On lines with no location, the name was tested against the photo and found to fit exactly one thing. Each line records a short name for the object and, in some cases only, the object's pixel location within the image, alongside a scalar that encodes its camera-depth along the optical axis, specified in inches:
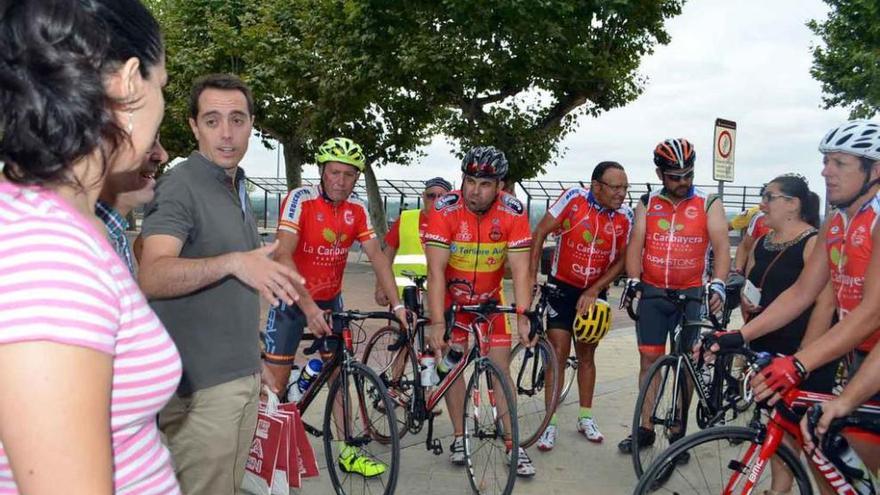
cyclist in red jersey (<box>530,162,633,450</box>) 221.1
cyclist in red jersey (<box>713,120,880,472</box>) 112.4
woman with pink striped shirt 37.7
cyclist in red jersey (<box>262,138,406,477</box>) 189.3
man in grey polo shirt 100.9
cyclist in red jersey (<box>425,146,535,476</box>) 191.2
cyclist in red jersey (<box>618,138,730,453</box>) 206.2
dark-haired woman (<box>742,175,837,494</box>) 183.2
